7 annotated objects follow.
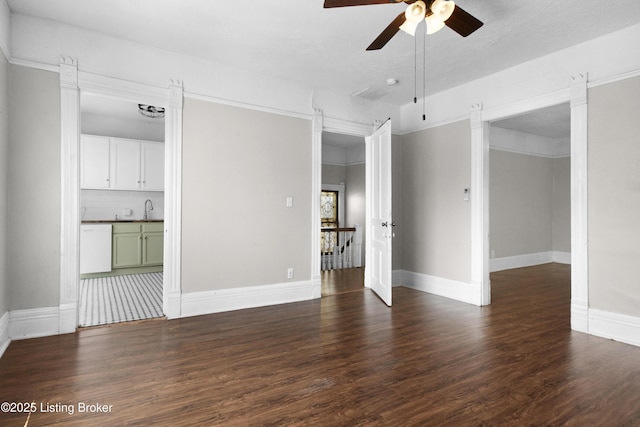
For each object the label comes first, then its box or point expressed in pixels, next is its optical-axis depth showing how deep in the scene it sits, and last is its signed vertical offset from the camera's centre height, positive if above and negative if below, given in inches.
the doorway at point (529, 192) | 290.5 +20.6
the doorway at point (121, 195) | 243.6 +14.8
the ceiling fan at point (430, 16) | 87.3 +51.9
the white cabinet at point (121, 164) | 258.7 +37.7
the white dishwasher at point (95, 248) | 243.1 -23.5
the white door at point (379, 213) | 180.5 +1.3
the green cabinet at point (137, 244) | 254.2 -22.2
